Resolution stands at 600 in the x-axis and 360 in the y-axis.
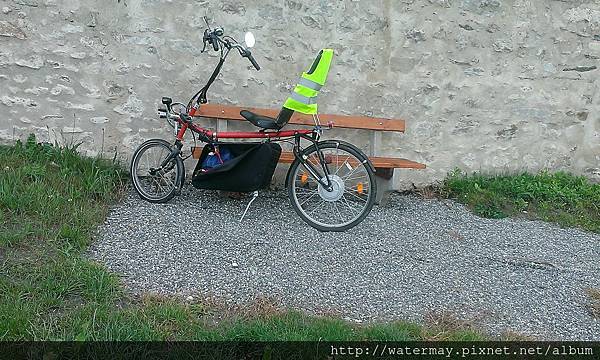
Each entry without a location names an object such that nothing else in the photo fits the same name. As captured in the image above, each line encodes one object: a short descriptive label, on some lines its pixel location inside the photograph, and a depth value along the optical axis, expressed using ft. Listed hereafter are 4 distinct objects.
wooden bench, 18.34
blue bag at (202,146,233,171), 16.62
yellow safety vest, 15.57
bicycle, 15.98
